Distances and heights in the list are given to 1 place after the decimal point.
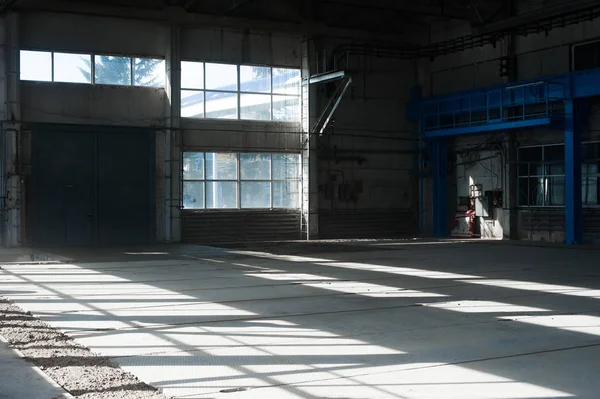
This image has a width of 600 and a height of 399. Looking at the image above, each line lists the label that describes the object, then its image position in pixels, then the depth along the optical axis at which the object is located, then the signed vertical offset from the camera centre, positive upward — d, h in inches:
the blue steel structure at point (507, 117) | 867.4 +111.7
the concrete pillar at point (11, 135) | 855.1 +79.7
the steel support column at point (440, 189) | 1090.7 +12.8
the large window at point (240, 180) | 973.8 +26.1
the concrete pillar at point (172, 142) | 948.0 +77.1
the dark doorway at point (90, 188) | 880.9 +14.8
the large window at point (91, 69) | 884.0 +170.5
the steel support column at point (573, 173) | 866.1 +28.8
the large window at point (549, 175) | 912.3 +29.2
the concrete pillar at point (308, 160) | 1032.8 +56.2
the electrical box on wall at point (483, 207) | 1042.1 -15.0
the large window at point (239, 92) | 975.6 +153.0
